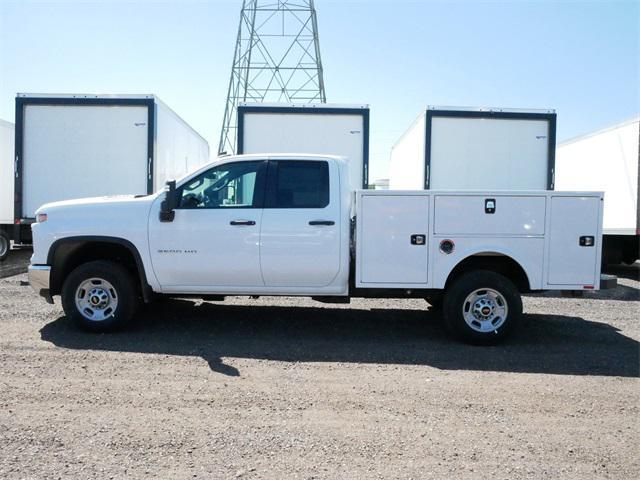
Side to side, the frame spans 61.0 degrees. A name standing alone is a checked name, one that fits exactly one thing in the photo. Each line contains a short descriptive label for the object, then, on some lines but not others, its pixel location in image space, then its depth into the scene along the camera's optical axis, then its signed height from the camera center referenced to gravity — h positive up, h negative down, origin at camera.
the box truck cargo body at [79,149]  10.41 +1.26
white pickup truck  5.82 -0.24
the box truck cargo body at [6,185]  12.30 +0.64
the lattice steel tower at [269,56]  20.52 +6.61
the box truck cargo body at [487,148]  10.41 +1.47
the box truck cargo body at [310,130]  10.07 +1.67
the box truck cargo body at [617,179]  10.88 +1.04
